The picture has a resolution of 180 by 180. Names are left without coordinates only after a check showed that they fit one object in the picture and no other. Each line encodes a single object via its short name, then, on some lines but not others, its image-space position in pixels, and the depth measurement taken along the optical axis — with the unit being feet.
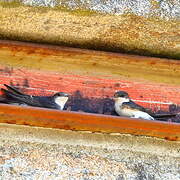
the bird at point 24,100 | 16.66
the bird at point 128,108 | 17.38
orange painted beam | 13.85
